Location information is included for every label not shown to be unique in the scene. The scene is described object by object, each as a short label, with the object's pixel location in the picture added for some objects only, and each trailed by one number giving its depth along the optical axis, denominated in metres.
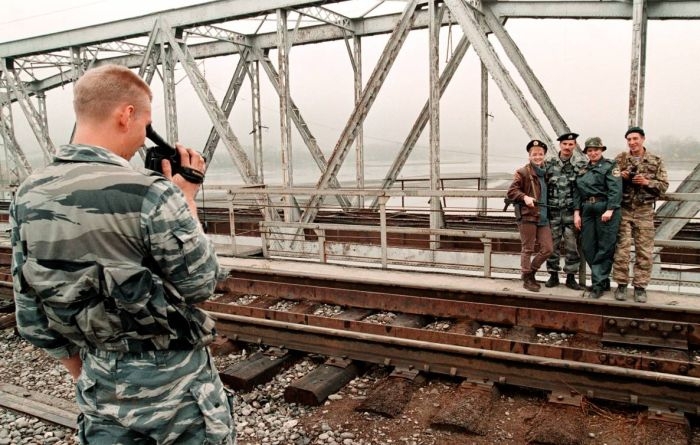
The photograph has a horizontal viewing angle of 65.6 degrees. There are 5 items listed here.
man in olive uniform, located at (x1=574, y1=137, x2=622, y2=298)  5.67
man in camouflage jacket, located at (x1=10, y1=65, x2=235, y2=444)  1.53
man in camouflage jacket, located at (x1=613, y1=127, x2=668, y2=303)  5.59
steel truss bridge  8.11
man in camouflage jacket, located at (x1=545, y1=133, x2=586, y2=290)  6.20
